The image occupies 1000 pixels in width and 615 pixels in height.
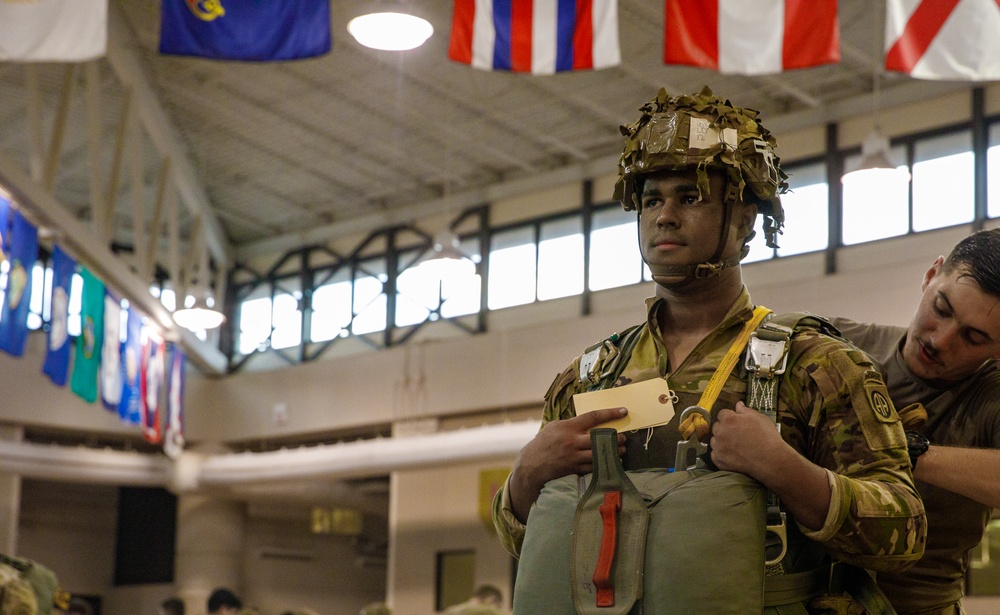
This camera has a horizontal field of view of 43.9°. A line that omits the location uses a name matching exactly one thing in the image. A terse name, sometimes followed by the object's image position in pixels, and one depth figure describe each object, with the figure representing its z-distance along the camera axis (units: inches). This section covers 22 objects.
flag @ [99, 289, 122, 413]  659.4
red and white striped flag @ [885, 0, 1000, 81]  359.9
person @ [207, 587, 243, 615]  545.6
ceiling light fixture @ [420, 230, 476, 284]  697.0
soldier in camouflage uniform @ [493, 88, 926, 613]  92.7
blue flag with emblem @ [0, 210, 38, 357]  514.0
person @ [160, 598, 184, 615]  589.9
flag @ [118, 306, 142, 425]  698.2
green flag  627.2
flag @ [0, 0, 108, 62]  366.6
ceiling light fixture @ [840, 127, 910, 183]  593.0
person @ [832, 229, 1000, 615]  128.7
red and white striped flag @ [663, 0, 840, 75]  379.2
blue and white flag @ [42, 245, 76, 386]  585.9
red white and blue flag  390.9
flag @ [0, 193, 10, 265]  514.3
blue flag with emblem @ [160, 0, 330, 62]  390.6
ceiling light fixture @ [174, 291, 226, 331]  773.3
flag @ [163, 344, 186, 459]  826.2
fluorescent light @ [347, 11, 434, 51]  426.6
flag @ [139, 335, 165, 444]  739.4
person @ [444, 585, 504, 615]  405.7
